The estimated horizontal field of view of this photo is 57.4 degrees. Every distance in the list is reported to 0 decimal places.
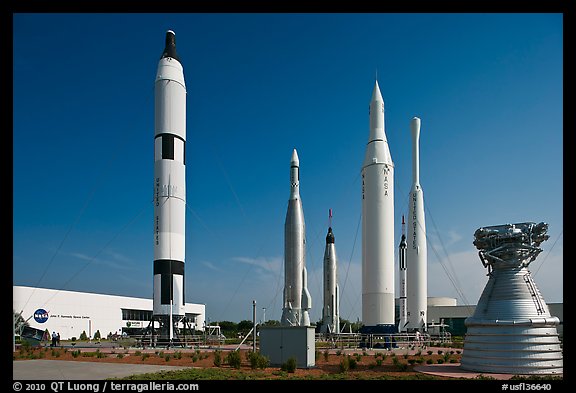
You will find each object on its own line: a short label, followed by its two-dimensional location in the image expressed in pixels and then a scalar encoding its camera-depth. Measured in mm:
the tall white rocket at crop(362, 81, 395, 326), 35781
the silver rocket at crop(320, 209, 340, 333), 56469
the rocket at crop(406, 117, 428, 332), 42594
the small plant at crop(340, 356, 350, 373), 19369
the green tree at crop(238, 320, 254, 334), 87450
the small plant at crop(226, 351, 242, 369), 20297
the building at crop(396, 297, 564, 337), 72769
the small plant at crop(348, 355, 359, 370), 20523
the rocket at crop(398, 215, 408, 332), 41969
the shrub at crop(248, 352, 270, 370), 19594
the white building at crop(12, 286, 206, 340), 50844
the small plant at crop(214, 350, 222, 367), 20812
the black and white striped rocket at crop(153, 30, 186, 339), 32031
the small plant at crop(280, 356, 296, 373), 18625
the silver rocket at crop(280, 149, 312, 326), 40656
